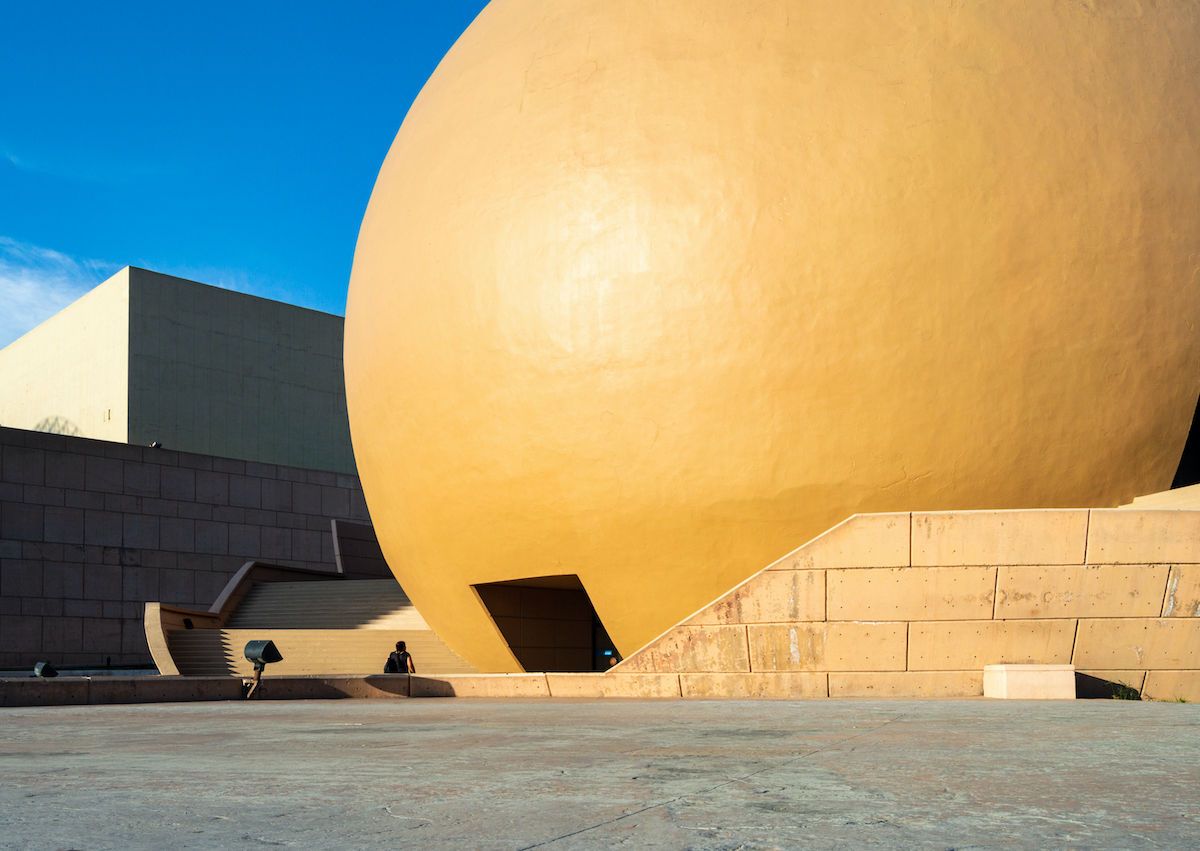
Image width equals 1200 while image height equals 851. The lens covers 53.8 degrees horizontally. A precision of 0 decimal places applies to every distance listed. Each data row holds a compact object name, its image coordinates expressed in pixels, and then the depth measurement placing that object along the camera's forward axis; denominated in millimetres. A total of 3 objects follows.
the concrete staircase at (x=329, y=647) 20203
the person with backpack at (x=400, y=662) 17609
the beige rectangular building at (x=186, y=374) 36438
